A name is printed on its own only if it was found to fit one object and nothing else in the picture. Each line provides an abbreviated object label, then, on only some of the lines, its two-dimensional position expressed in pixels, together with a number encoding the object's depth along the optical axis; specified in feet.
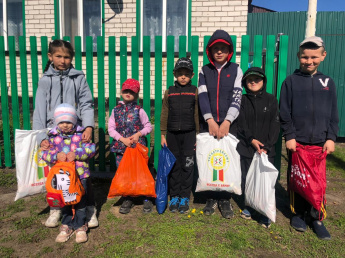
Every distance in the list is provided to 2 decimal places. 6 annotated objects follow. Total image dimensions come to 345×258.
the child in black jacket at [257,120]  9.89
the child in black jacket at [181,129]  10.53
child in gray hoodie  9.91
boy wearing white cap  9.52
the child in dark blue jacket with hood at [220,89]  10.00
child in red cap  10.74
